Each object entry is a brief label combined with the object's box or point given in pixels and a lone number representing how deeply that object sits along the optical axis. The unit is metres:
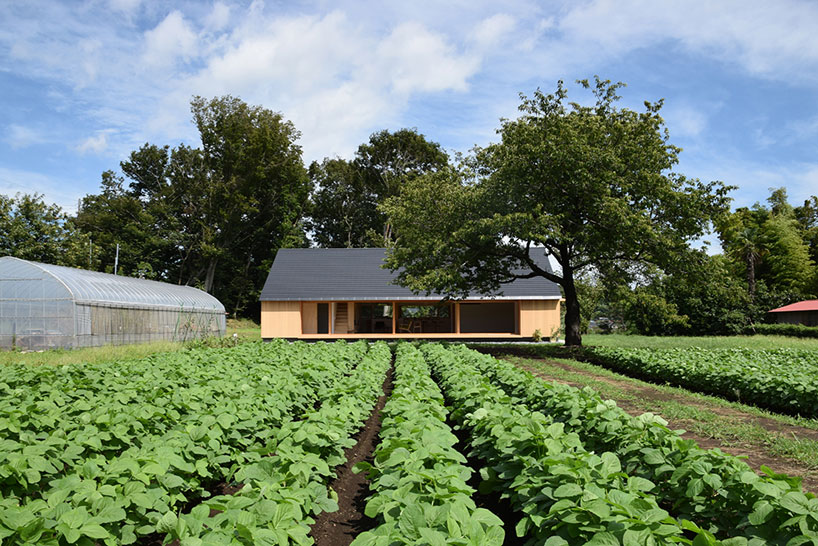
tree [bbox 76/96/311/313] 40.06
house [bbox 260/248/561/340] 27.94
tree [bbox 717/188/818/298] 38.36
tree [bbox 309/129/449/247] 46.00
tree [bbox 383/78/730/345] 15.11
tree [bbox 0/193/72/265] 30.36
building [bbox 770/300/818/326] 33.53
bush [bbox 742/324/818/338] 28.86
